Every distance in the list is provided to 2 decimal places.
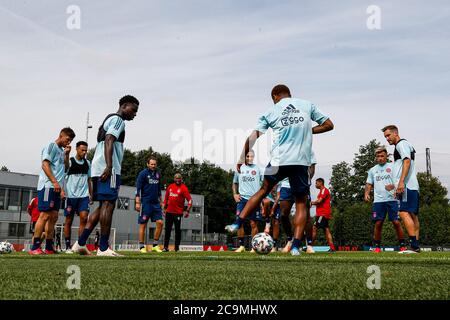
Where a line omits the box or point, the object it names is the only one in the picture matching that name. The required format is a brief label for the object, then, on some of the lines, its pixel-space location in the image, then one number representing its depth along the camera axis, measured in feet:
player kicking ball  23.48
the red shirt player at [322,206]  52.75
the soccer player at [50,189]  30.04
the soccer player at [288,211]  30.78
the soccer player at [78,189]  36.96
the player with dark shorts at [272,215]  45.36
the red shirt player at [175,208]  46.52
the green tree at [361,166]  262.00
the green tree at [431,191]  235.40
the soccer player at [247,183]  46.39
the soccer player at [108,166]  25.08
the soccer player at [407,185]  32.81
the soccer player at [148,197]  44.86
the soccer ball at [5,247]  34.75
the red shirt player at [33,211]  49.11
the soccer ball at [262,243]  26.86
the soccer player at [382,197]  42.42
